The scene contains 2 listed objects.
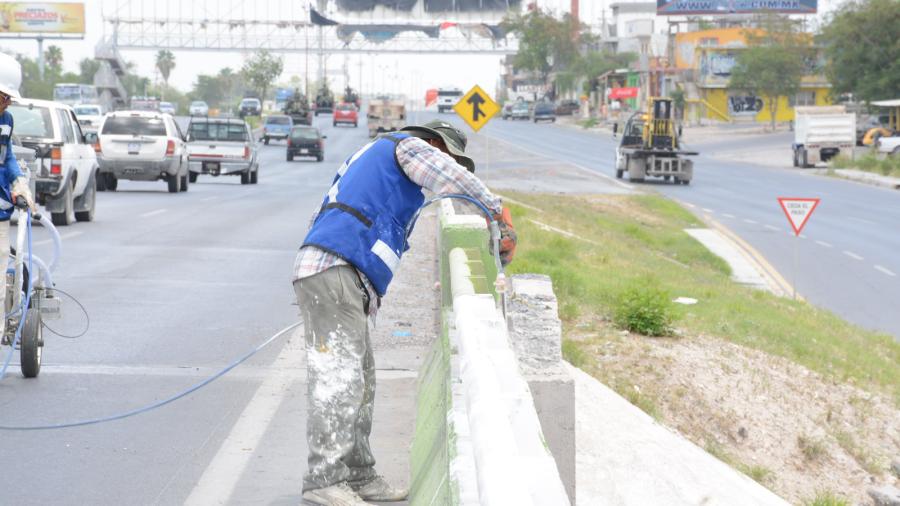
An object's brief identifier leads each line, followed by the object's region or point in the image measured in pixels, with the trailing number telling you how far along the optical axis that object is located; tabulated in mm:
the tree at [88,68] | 186200
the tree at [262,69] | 155875
